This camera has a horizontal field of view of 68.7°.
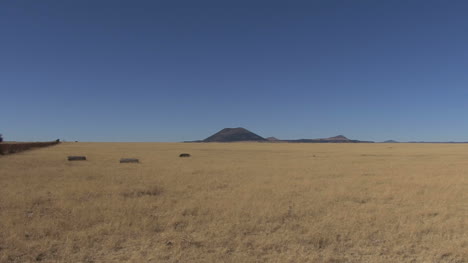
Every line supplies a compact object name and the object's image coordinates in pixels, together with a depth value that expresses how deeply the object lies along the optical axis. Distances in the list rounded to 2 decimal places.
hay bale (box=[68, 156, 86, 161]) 33.44
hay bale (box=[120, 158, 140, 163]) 31.32
